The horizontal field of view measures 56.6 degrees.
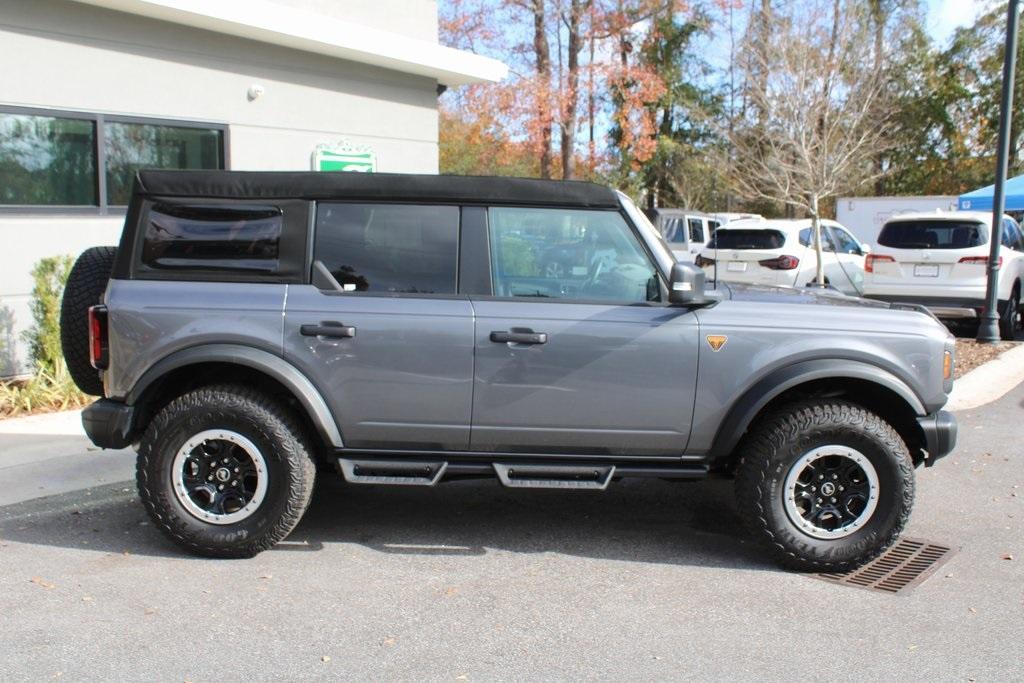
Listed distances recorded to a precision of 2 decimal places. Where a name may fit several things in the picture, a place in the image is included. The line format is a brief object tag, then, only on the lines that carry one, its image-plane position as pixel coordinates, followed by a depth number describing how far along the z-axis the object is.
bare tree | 19.31
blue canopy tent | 15.13
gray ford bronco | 4.75
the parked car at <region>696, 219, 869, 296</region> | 15.11
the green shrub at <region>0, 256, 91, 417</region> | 8.08
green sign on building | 11.33
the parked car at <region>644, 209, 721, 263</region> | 24.38
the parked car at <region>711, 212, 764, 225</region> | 26.33
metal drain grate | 4.68
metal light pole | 11.67
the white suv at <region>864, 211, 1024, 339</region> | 12.70
